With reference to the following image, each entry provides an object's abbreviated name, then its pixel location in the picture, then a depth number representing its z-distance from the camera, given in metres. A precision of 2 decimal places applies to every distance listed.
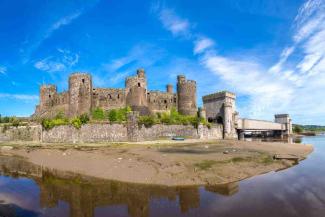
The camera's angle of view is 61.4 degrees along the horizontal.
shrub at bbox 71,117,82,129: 36.84
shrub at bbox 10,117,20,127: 42.85
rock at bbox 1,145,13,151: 33.99
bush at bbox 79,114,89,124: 37.09
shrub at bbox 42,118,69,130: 37.88
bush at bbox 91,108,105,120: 43.44
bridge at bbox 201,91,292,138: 53.44
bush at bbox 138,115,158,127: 38.78
